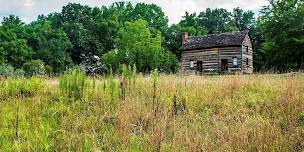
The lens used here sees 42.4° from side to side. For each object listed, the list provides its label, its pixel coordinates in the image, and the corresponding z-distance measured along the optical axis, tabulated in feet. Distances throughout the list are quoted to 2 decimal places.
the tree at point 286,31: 94.22
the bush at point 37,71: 38.44
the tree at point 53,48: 167.60
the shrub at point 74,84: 27.48
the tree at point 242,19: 231.30
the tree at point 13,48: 171.73
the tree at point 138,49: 149.07
